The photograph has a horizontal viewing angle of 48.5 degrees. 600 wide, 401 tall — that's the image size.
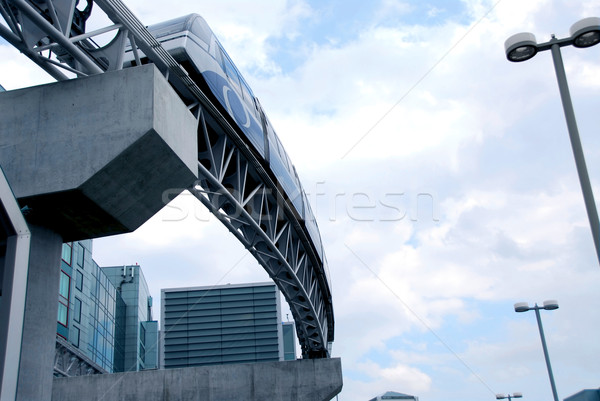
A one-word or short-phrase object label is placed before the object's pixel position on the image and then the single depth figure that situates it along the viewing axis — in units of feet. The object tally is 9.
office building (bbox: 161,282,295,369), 467.93
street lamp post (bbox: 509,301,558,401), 78.54
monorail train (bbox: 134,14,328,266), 54.19
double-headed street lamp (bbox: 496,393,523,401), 117.30
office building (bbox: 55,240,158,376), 160.66
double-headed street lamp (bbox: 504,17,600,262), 32.86
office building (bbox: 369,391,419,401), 304.75
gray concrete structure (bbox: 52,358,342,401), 88.48
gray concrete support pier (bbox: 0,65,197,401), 30.89
